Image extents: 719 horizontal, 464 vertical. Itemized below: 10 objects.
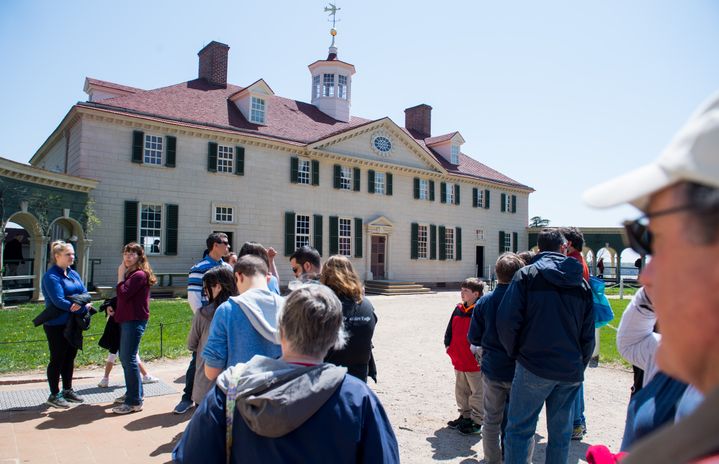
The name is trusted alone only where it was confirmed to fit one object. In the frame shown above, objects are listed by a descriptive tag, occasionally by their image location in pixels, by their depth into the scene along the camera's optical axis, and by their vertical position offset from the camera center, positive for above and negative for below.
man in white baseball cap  0.80 -0.01
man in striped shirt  5.89 -0.58
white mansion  19.31 +3.77
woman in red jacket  5.91 -0.88
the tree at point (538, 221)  66.28 +4.61
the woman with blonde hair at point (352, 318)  3.85 -0.54
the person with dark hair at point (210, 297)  5.10 -0.49
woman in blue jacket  5.95 -0.92
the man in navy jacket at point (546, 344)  3.77 -0.74
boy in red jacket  5.46 -1.31
